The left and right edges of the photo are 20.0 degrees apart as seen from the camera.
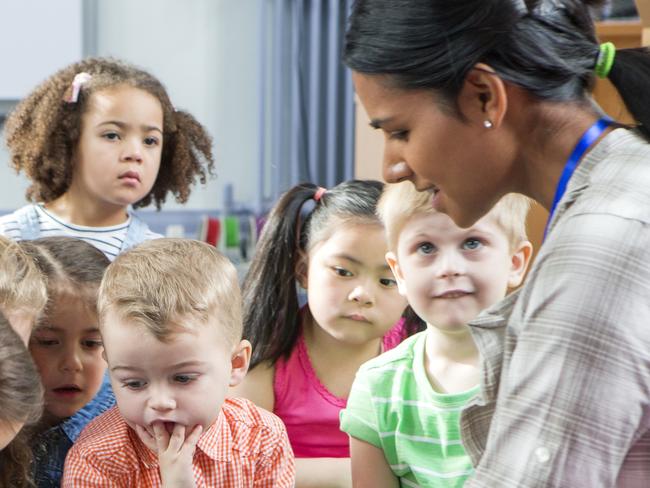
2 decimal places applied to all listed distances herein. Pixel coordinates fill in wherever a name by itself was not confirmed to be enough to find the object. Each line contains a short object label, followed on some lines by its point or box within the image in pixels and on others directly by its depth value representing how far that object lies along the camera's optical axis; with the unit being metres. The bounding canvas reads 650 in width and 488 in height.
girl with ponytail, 1.82
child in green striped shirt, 1.67
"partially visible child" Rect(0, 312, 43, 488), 1.49
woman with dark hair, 1.30
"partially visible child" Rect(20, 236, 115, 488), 1.70
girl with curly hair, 2.14
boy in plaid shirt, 1.60
